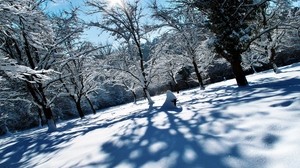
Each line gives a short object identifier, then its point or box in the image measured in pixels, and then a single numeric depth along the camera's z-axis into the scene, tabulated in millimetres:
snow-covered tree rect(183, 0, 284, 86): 11930
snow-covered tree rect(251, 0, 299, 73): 20631
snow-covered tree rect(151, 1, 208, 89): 22875
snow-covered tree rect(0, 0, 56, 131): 6152
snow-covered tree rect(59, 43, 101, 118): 23192
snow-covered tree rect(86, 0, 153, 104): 16609
